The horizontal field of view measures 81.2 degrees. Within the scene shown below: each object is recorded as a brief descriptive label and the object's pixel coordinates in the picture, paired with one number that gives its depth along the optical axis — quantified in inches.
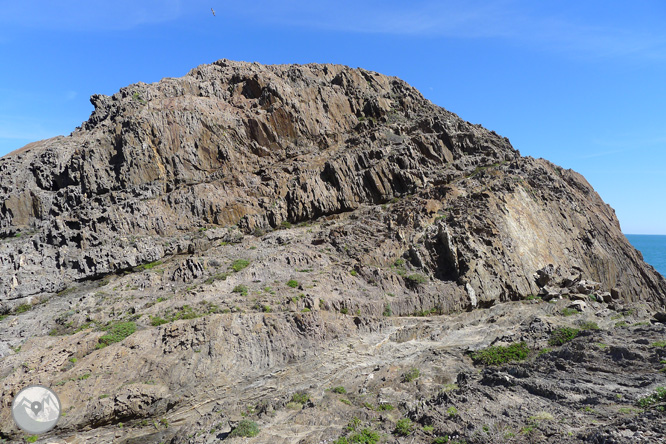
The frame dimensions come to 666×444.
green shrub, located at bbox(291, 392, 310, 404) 681.7
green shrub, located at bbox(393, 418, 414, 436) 528.2
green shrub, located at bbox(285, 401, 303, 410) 661.3
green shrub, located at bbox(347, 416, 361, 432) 551.1
